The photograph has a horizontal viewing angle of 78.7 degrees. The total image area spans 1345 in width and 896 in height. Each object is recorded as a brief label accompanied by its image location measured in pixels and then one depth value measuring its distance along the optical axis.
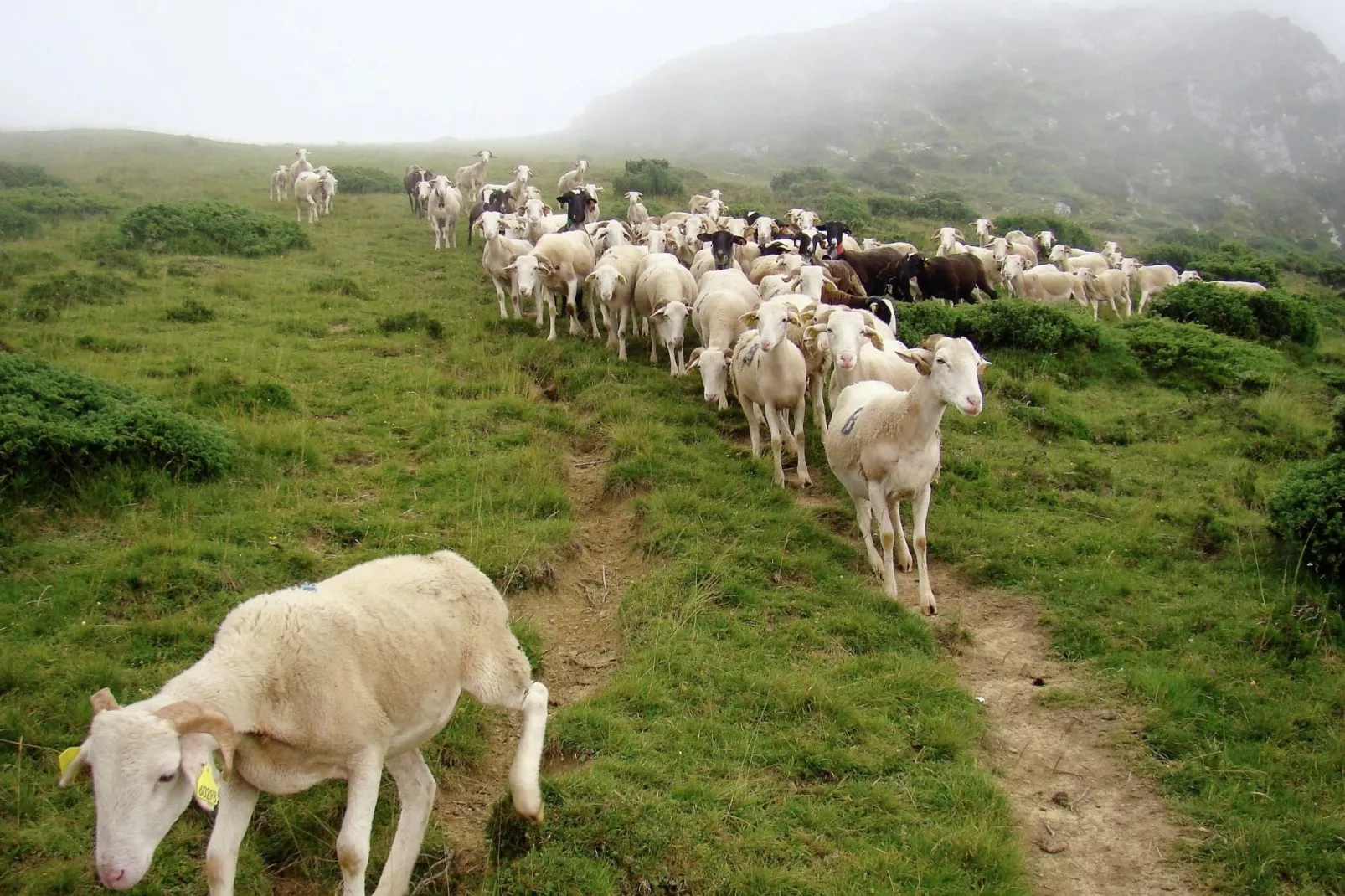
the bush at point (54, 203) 20.45
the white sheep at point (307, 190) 23.45
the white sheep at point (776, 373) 9.33
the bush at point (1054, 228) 30.53
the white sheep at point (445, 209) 21.80
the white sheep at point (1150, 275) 22.27
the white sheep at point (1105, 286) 21.02
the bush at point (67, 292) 12.15
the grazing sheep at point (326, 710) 2.70
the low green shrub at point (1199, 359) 13.09
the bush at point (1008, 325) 13.63
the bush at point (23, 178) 24.70
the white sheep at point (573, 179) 29.67
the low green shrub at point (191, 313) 12.90
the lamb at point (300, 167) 28.03
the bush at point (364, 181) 31.14
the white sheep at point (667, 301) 12.29
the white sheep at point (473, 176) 29.33
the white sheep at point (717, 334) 10.80
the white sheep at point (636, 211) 24.59
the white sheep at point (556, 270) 14.19
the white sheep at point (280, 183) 27.09
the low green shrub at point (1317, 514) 6.73
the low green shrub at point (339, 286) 15.59
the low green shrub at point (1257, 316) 16.66
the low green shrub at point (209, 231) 17.75
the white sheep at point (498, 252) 15.71
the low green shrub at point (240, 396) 9.06
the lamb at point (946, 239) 21.06
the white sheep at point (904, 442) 6.66
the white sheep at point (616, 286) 13.36
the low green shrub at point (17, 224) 17.86
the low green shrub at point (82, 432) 6.52
